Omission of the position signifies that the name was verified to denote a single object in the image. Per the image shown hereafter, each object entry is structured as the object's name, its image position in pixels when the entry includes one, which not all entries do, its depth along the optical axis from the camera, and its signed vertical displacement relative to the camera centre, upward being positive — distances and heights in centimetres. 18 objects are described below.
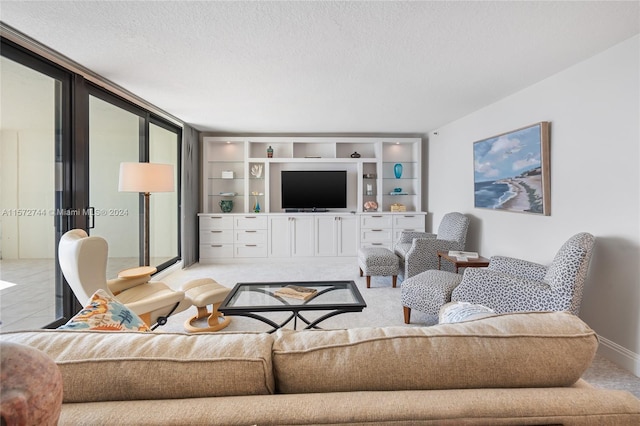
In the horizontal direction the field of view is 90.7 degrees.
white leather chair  195 -40
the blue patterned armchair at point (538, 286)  207 -53
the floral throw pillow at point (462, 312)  122 -41
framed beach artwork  293 +42
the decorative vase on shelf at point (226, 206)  568 +10
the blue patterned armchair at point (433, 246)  383 -45
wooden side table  331 -55
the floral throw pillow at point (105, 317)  112 -39
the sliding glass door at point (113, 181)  318 +32
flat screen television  573 +40
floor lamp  292 +32
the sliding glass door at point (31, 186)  228 +21
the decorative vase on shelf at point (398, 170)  586 +76
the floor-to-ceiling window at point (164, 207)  443 +7
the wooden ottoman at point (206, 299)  269 -74
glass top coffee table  219 -66
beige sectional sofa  68 -40
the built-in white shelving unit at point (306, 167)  567 +82
